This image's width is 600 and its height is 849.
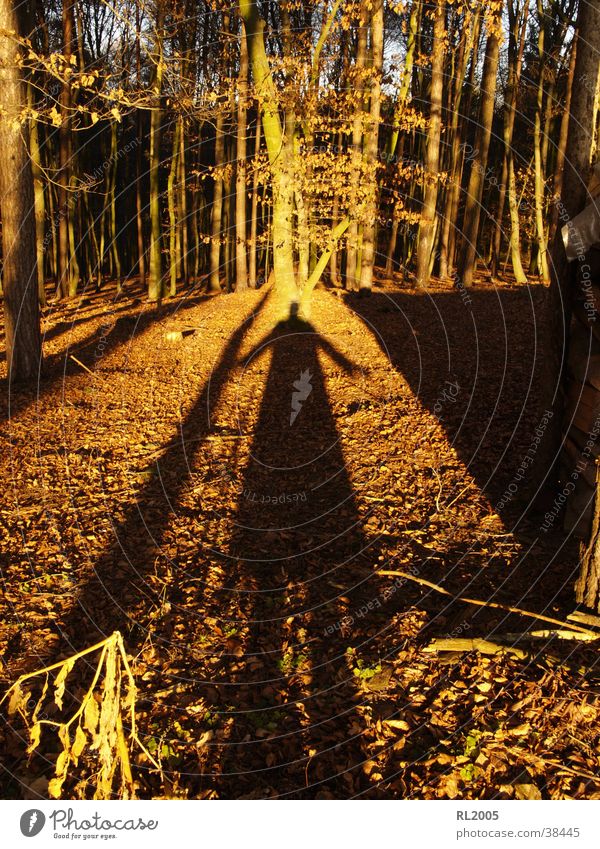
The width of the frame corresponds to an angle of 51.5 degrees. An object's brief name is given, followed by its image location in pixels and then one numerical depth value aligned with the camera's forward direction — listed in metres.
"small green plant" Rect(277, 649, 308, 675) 5.89
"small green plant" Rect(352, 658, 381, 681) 5.59
